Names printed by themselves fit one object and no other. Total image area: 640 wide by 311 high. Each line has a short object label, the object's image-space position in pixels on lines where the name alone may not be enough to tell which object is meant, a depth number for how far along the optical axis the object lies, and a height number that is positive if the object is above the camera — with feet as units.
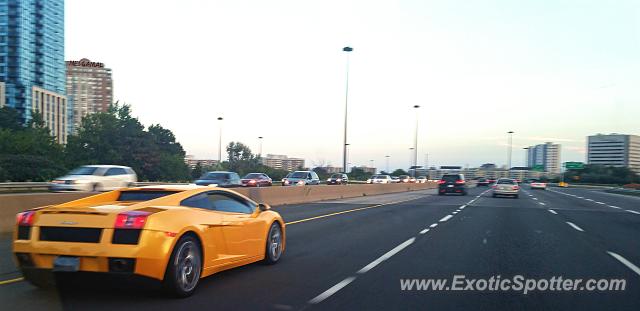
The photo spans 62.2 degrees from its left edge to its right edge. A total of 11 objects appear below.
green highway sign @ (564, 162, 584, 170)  350.23 -1.12
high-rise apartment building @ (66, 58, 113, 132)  636.48 +102.22
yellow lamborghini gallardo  19.29 -3.43
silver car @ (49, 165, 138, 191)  82.33 -5.10
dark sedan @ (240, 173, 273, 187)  136.09 -7.15
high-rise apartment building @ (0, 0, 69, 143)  394.52 +68.76
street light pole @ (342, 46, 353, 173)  128.41 +10.37
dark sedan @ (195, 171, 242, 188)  104.17 -5.53
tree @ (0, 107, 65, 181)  149.89 -3.05
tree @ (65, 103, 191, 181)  207.51 +1.57
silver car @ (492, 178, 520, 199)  123.95 -6.30
